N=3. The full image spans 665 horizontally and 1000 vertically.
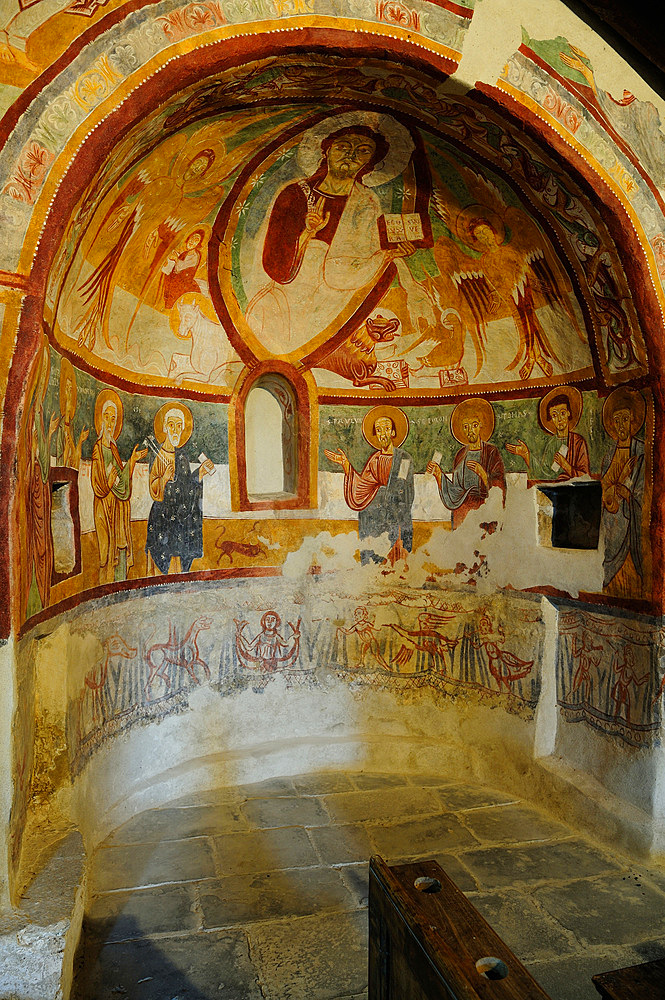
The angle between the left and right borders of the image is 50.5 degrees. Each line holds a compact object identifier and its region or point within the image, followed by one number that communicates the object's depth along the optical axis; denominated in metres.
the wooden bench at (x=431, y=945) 2.47
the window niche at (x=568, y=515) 6.45
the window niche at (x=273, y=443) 7.20
